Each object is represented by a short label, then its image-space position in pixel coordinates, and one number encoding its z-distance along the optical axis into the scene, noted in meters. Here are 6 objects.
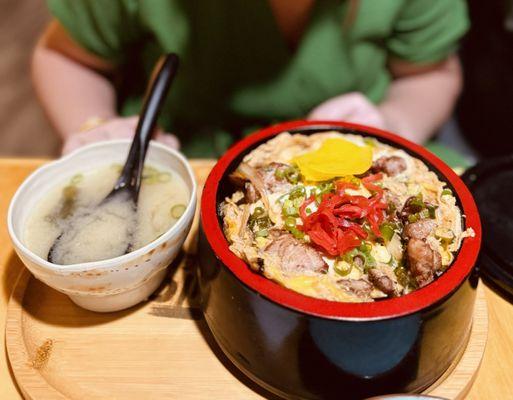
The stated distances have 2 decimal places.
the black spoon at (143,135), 0.34
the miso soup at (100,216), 0.30
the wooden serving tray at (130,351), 0.27
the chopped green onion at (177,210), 0.32
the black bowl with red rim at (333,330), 0.23
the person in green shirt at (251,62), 0.49
